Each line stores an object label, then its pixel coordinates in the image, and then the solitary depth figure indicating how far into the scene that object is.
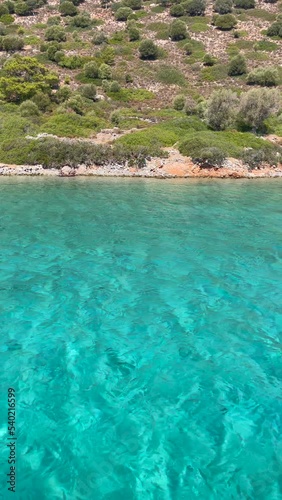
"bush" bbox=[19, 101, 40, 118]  46.59
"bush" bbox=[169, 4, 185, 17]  86.04
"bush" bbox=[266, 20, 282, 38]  76.47
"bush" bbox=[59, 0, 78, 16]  86.81
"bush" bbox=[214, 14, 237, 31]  79.81
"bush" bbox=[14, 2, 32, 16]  86.75
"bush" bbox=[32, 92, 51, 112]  49.75
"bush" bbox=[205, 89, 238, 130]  44.62
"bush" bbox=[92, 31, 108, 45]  74.69
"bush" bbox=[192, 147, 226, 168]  36.69
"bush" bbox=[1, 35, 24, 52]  68.00
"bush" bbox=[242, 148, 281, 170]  38.34
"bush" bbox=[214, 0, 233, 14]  85.56
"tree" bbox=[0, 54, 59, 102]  50.62
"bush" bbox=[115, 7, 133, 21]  85.00
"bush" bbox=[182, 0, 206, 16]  87.12
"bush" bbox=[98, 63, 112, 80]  61.91
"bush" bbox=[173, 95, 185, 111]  54.88
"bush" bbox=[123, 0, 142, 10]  89.56
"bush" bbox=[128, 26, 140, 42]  76.31
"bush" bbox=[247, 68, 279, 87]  59.78
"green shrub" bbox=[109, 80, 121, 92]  57.75
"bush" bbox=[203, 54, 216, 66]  68.81
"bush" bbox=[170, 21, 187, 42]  76.75
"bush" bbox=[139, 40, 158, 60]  70.45
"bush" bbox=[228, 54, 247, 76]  65.06
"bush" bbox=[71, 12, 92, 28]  81.56
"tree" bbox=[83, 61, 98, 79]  60.97
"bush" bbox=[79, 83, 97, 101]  54.22
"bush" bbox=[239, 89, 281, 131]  43.66
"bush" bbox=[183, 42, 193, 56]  73.56
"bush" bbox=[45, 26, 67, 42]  74.50
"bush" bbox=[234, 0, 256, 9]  87.44
